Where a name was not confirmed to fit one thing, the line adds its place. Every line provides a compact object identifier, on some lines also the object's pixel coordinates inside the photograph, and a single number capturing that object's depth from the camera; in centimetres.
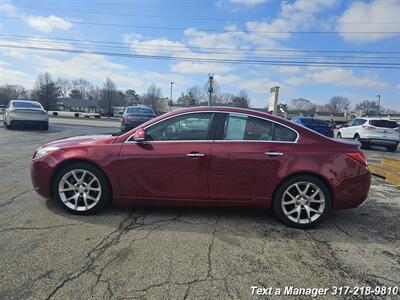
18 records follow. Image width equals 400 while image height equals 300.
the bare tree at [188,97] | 8641
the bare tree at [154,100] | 8929
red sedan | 385
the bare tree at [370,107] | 8839
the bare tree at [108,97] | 8162
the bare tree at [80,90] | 11662
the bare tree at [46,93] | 7031
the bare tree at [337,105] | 10774
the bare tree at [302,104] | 10388
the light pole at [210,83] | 2402
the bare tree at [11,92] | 7324
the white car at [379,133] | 1452
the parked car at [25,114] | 1502
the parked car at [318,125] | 1568
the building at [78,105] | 10403
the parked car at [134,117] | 1440
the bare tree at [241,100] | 7209
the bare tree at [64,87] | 11544
